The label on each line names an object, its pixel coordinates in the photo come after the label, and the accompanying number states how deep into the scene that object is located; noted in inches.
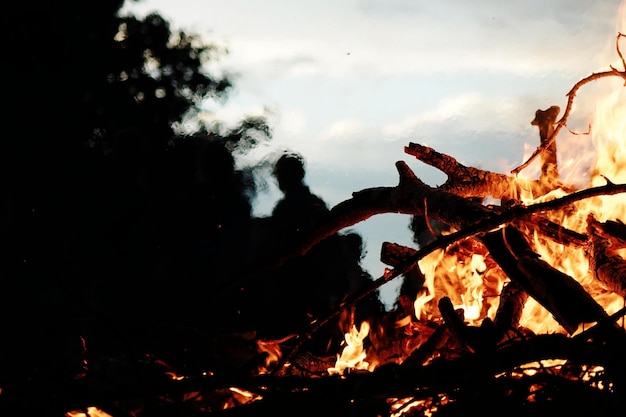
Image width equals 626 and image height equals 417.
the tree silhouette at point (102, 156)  366.3
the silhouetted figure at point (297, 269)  296.7
